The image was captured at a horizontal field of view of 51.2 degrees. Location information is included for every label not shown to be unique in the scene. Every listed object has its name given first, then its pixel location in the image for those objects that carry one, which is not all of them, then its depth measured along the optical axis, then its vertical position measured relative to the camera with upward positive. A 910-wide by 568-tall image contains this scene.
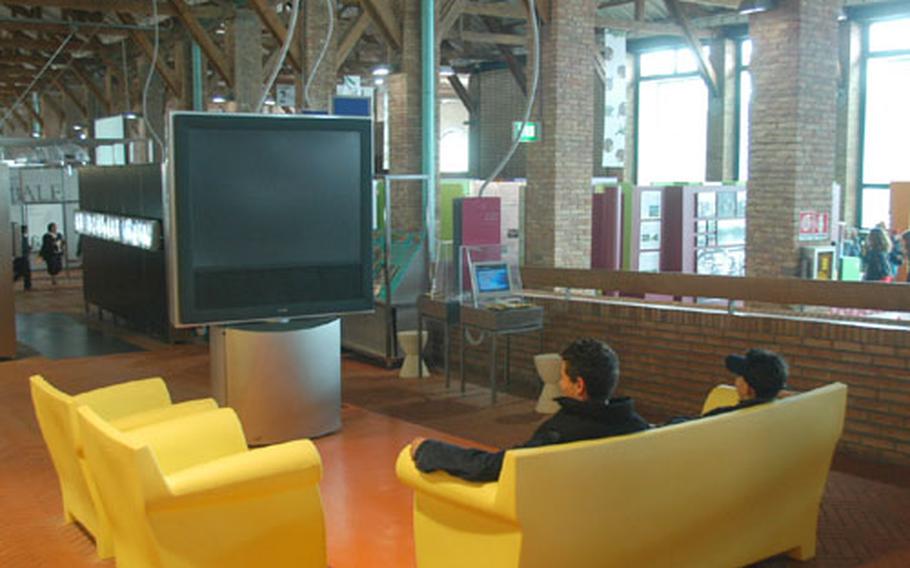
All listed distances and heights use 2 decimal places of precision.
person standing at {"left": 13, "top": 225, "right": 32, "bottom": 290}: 16.53 -0.93
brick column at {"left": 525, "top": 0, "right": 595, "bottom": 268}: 12.21 +0.87
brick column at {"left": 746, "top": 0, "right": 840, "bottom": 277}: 10.33 +0.98
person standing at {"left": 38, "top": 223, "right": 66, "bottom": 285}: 17.14 -0.73
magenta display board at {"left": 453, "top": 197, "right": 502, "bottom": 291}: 8.05 -0.09
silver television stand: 6.43 -1.12
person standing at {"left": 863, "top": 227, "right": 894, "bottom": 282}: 12.03 -0.57
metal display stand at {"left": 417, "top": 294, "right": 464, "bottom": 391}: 7.88 -0.85
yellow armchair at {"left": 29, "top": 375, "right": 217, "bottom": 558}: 4.53 -1.07
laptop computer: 7.88 -0.61
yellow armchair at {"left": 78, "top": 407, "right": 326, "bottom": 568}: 3.62 -1.18
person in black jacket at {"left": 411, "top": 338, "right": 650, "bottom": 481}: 3.65 -0.80
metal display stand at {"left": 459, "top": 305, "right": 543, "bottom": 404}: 7.43 -0.87
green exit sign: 12.04 +1.01
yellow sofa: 3.43 -1.12
